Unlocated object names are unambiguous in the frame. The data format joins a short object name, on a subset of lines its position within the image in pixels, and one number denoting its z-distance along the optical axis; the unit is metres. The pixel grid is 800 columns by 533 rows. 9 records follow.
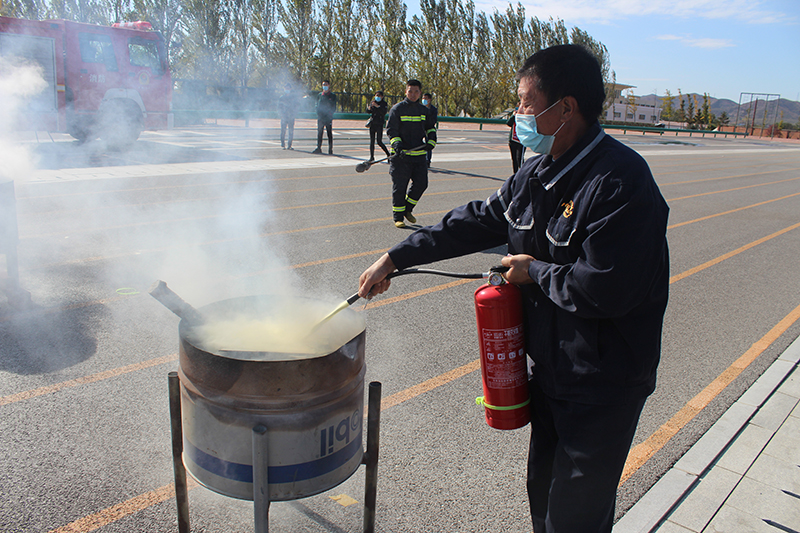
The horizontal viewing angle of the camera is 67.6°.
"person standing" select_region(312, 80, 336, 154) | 15.25
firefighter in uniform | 8.14
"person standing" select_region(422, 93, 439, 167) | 12.81
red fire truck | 12.95
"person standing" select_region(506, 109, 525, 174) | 11.65
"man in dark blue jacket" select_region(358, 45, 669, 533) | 1.63
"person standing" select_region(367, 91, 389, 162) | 15.37
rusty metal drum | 1.83
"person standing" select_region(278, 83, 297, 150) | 14.78
